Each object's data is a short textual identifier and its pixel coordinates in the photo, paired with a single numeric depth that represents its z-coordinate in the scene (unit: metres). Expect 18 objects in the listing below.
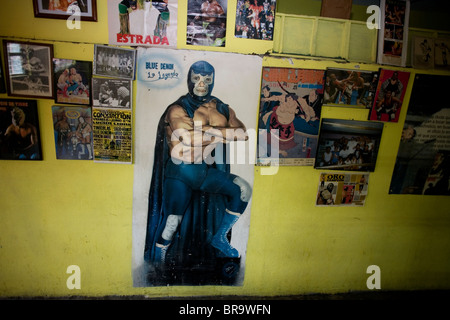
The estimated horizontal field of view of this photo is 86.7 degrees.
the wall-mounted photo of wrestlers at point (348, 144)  2.19
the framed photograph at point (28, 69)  1.84
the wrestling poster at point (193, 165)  2.00
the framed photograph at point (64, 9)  1.81
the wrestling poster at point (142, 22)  1.87
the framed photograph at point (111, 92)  1.93
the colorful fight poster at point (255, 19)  1.94
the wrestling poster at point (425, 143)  2.21
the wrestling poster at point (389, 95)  2.13
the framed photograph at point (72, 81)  1.88
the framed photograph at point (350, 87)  2.09
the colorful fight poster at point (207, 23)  1.91
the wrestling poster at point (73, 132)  1.96
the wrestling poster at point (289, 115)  2.06
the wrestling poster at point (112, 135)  1.99
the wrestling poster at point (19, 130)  1.91
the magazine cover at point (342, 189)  2.29
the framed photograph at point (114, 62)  1.89
